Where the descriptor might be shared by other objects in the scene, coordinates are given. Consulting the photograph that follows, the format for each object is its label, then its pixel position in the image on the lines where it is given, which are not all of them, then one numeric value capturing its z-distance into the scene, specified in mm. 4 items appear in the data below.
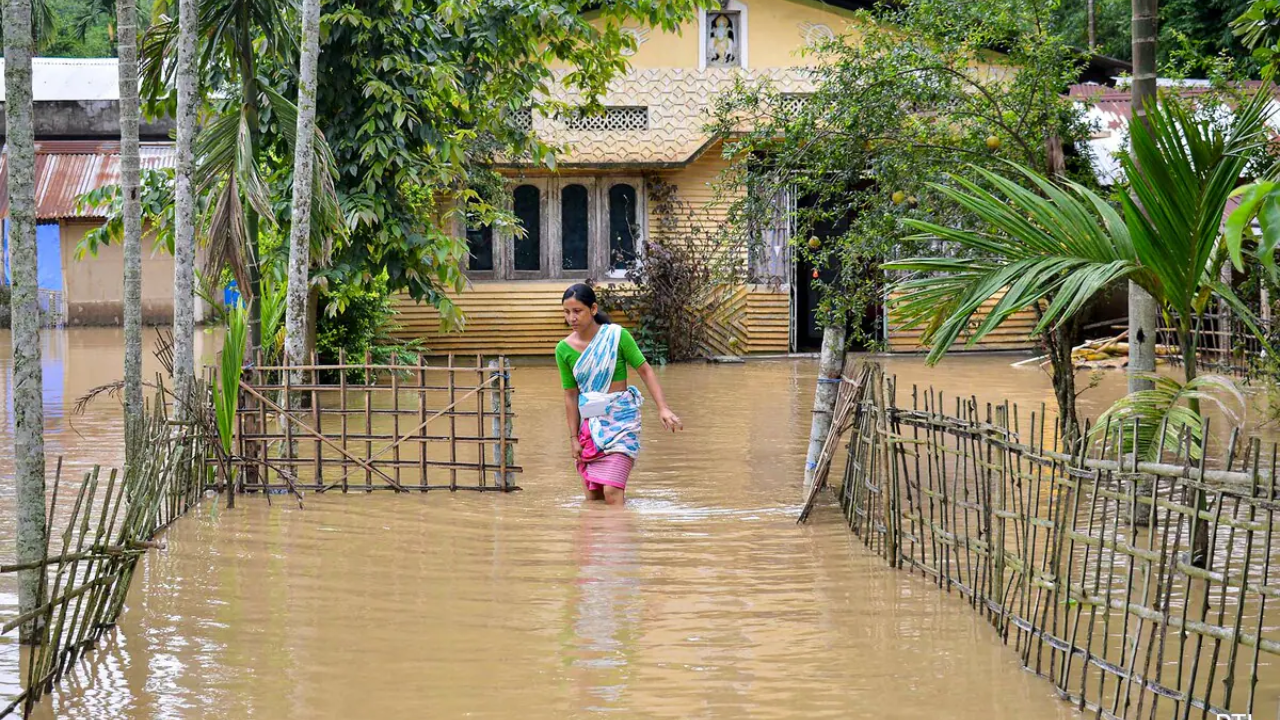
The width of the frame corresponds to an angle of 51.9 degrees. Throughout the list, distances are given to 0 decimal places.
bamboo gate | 8609
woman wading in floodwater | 7910
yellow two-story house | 19188
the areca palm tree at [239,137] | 9312
